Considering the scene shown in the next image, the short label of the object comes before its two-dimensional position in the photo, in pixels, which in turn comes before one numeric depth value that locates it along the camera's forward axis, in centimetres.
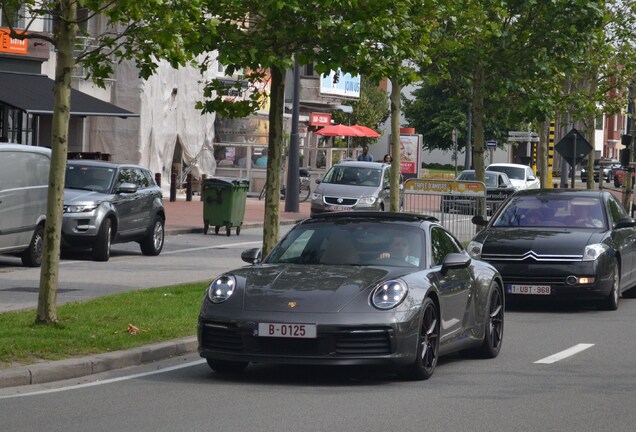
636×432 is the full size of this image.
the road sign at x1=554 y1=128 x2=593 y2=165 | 3291
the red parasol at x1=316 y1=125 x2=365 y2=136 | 5909
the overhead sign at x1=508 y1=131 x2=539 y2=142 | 6249
